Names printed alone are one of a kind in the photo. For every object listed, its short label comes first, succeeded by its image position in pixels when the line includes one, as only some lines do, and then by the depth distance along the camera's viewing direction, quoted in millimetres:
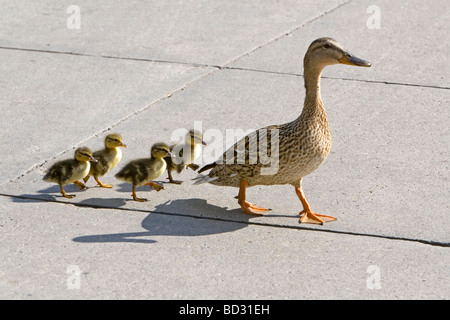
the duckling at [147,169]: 6359
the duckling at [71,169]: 6320
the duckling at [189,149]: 6801
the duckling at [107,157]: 6598
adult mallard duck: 5879
